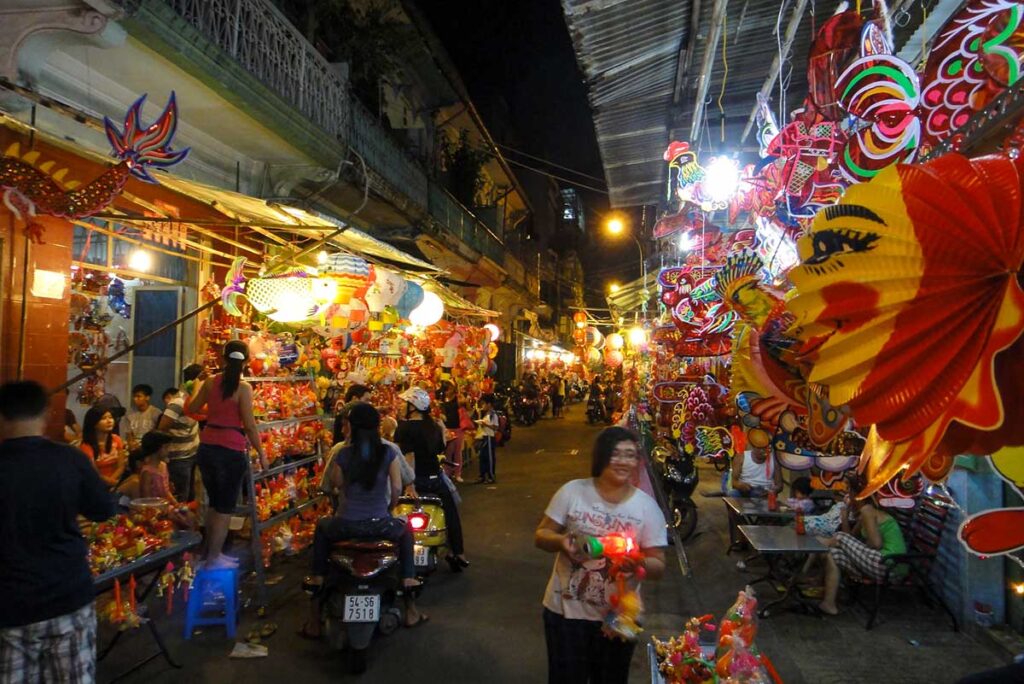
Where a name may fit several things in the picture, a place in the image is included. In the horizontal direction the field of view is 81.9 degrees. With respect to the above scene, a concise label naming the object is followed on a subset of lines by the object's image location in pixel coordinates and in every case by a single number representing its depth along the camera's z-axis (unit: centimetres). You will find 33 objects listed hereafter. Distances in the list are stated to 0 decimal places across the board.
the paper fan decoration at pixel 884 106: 275
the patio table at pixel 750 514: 707
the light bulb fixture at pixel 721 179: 688
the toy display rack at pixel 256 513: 554
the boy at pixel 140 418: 704
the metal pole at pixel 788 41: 468
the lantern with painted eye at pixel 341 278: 613
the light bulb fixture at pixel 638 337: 1600
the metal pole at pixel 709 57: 482
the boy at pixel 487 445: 1170
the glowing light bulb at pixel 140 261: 736
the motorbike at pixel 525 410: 2280
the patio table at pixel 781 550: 558
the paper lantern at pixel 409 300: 765
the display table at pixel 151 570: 379
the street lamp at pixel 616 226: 1652
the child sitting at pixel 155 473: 509
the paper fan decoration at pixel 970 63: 243
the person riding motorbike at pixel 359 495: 469
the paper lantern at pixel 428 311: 847
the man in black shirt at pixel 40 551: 271
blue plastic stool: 488
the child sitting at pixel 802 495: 678
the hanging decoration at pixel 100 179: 327
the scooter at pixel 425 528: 610
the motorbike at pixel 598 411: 2330
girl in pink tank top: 531
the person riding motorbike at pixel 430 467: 663
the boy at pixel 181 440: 661
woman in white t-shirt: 302
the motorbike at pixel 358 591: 433
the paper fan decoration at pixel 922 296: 139
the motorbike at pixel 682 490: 829
